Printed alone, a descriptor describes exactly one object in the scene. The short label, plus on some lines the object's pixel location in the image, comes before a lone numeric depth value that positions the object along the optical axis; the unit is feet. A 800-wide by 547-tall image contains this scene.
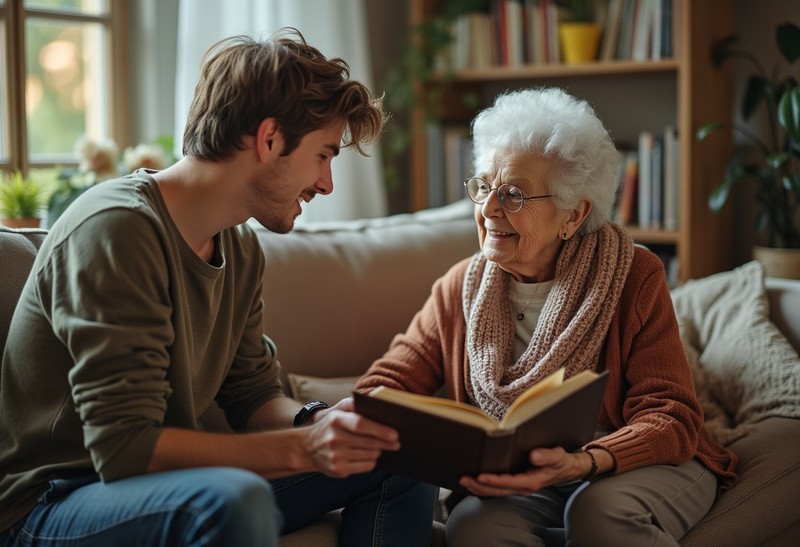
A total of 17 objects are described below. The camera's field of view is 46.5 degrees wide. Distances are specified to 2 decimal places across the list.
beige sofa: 6.14
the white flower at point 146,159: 7.96
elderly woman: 5.33
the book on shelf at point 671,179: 9.60
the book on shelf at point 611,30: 9.91
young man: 4.26
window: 9.12
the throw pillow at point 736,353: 6.60
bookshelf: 9.26
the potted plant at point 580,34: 9.98
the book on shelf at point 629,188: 10.06
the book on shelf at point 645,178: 9.82
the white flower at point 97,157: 8.11
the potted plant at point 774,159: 8.57
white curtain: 9.36
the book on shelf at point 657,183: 9.74
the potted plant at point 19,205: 7.54
